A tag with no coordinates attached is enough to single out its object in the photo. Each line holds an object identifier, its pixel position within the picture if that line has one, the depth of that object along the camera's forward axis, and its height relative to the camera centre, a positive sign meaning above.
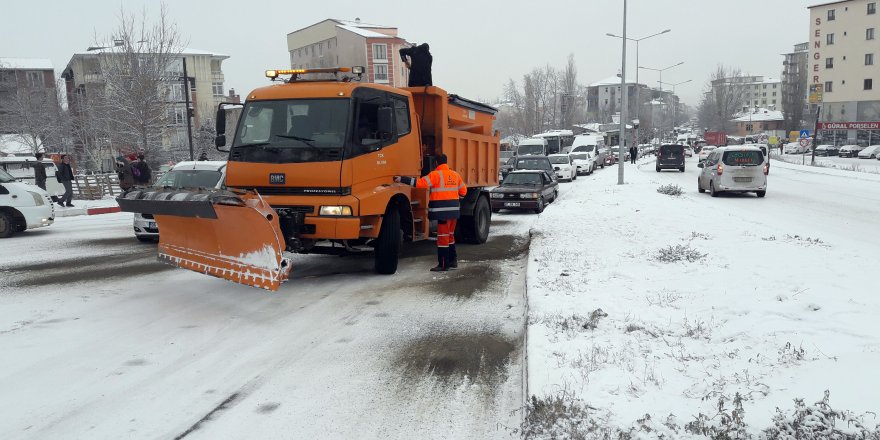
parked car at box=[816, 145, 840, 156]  69.31 -1.30
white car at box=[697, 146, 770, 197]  20.52 -1.03
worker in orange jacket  9.01 -0.74
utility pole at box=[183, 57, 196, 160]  25.53 +2.11
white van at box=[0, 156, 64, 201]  26.33 -0.24
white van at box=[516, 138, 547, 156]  39.84 +0.00
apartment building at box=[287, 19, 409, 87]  76.50 +14.02
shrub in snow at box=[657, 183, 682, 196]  20.77 -1.66
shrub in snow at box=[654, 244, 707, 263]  8.39 -1.61
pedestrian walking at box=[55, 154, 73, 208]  19.08 -0.46
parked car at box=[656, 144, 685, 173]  40.41 -0.86
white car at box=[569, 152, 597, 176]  39.44 -1.07
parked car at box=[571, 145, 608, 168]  44.86 -0.42
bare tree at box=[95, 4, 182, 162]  28.19 +3.71
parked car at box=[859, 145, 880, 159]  60.19 -1.49
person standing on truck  10.61 +1.57
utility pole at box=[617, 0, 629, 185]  26.94 +1.29
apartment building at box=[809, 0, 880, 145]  76.62 +9.55
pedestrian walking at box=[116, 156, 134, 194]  18.14 -0.42
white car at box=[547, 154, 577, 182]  32.84 -1.07
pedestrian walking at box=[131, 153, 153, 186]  17.97 -0.34
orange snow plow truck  6.84 -0.44
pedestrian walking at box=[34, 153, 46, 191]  18.91 -0.33
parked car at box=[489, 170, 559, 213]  17.70 -1.31
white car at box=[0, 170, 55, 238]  13.20 -0.99
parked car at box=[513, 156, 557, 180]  24.46 -0.65
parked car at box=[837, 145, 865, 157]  65.50 -1.33
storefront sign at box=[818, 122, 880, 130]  74.44 +1.69
